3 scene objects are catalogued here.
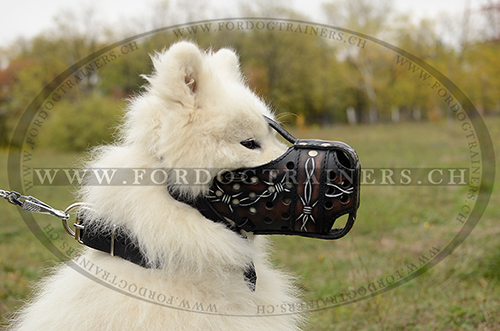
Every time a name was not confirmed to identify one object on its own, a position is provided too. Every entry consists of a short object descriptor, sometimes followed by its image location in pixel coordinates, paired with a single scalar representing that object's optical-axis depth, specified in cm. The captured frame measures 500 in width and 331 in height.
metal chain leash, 223
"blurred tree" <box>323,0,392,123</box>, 2516
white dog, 188
